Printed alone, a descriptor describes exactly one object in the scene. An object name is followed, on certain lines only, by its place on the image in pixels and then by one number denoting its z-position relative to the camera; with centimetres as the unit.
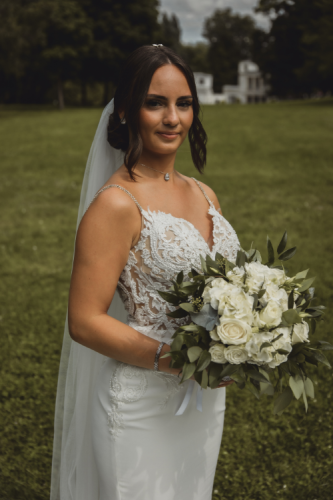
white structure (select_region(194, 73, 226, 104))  7244
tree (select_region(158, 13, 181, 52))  10844
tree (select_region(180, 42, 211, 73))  10475
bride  233
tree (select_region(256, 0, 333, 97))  3185
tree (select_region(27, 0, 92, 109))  3862
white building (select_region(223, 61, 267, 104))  9638
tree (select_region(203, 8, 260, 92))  9831
